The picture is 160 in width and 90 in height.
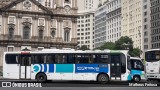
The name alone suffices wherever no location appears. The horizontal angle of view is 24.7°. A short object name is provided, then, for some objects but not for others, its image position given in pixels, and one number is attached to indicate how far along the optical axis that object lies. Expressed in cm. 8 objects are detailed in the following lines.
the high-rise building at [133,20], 12298
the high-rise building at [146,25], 11381
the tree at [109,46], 10047
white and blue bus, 3200
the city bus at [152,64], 3369
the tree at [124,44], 9550
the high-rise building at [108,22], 14362
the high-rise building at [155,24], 10744
